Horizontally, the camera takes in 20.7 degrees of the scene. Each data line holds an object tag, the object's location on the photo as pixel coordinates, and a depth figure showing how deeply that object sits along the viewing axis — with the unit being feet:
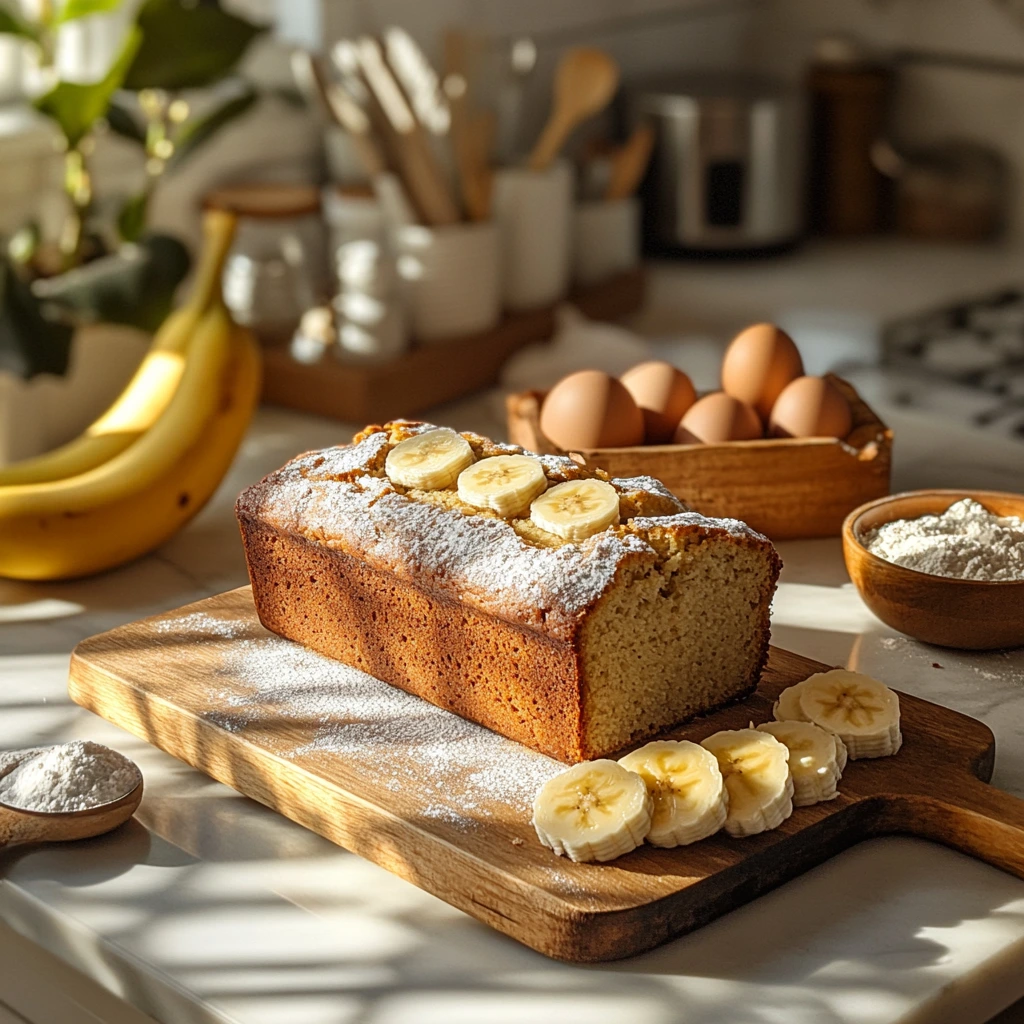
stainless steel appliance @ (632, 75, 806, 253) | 6.44
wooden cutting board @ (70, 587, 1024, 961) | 3.52
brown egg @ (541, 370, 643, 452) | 4.42
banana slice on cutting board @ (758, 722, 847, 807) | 3.65
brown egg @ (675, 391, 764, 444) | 4.48
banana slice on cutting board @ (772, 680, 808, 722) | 3.78
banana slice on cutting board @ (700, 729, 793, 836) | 3.59
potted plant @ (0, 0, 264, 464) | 4.86
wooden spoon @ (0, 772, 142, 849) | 3.66
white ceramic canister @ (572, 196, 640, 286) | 5.96
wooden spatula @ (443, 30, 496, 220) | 5.39
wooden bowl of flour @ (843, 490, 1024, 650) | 4.03
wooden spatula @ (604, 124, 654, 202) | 5.96
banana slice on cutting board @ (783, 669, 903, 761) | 3.75
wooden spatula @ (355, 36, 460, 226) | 5.32
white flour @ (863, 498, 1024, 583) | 4.07
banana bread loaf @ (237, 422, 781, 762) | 3.73
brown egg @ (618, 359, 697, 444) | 4.52
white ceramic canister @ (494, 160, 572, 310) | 5.64
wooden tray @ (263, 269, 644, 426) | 5.19
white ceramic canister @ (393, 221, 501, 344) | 5.37
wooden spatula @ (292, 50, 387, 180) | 5.34
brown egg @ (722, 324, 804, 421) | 4.57
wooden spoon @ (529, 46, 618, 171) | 5.77
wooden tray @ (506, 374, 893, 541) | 4.43
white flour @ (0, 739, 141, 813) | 3.67
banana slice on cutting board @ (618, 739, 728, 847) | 3.57
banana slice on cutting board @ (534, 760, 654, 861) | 3.54
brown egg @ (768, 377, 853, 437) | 4.50
